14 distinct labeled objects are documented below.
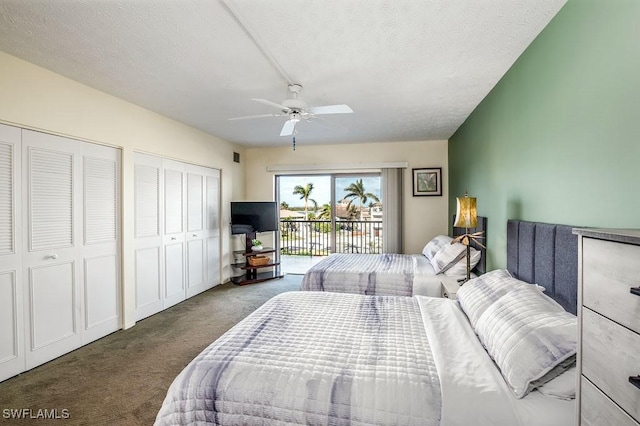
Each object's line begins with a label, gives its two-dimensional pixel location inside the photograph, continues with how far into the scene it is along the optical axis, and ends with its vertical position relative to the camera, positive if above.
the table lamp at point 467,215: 2.65 -0.06
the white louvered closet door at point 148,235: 3.37 -0.31
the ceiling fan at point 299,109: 2.44 +0.90
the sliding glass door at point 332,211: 5.52 -0.03
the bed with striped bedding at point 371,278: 2.98 -0.74
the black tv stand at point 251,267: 4.94 -0.99
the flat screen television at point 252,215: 5.00 -0.09
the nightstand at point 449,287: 2.52 -0.72
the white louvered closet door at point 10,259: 2.19 -0.38
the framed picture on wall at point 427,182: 4.93 +0.47
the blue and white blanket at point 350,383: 1.06 -0.71
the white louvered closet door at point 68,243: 2.38 -0.30
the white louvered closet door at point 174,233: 3.79 -0.31
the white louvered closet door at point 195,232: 4.21 -0.33
